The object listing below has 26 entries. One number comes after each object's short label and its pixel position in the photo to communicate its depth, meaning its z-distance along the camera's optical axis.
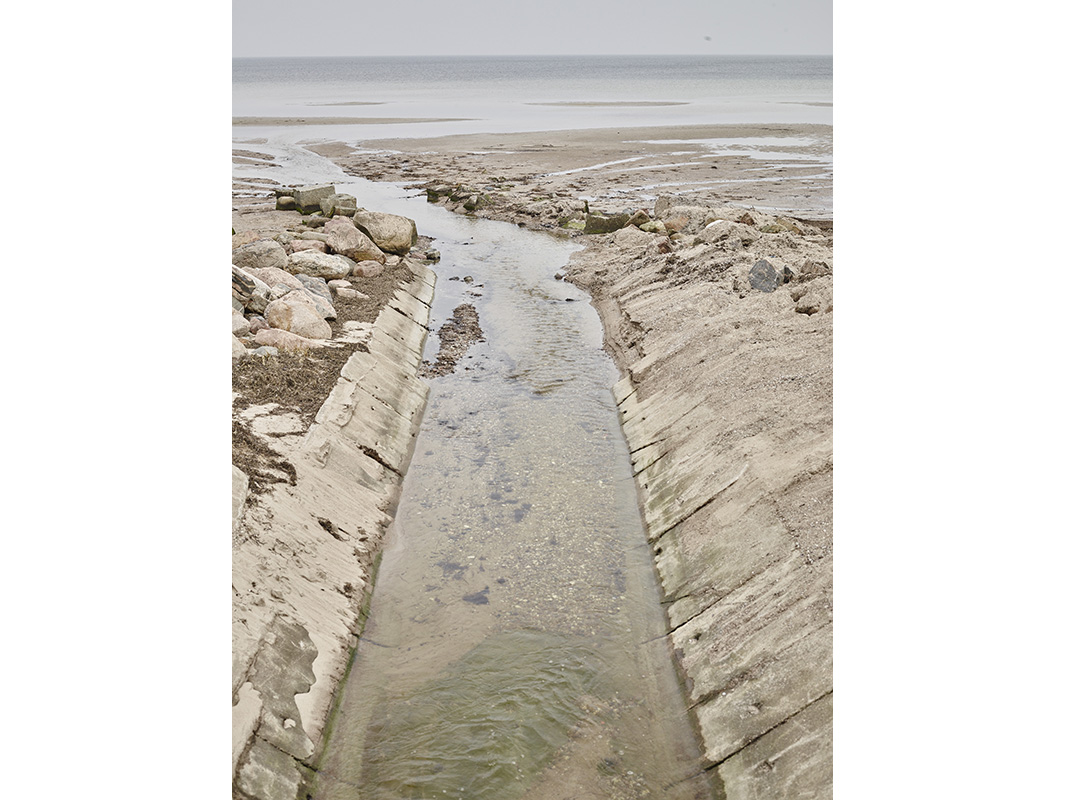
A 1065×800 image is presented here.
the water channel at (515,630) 7.43
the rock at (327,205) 28.61
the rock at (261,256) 19.76
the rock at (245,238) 21.89
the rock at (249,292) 16.42
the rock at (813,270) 16.89
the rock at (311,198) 30.55
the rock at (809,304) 15.09
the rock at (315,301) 16.94
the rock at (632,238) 26.55
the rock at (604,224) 29.62
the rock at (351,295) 19.59
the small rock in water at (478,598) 9.73
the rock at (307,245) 21.91
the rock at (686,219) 25.52
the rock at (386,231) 24.97
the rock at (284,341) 15.11
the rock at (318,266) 20.31
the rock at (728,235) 20.67
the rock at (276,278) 18.08
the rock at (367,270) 21.70
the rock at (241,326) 15.23
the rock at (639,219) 28.83
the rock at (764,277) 17.28
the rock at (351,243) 22.95
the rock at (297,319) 16.05
